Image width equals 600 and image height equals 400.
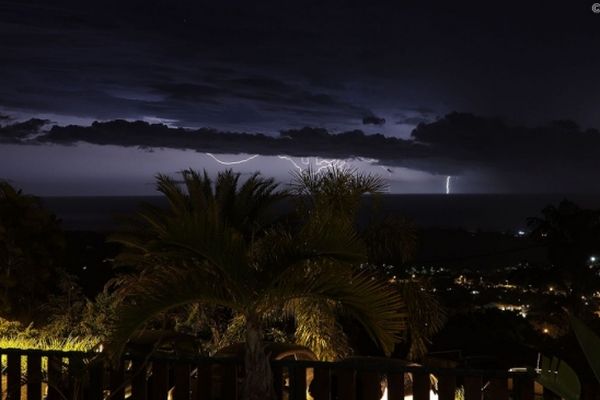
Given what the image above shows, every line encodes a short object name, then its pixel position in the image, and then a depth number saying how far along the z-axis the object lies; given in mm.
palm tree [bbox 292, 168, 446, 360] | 7867
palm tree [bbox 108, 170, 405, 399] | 4191
